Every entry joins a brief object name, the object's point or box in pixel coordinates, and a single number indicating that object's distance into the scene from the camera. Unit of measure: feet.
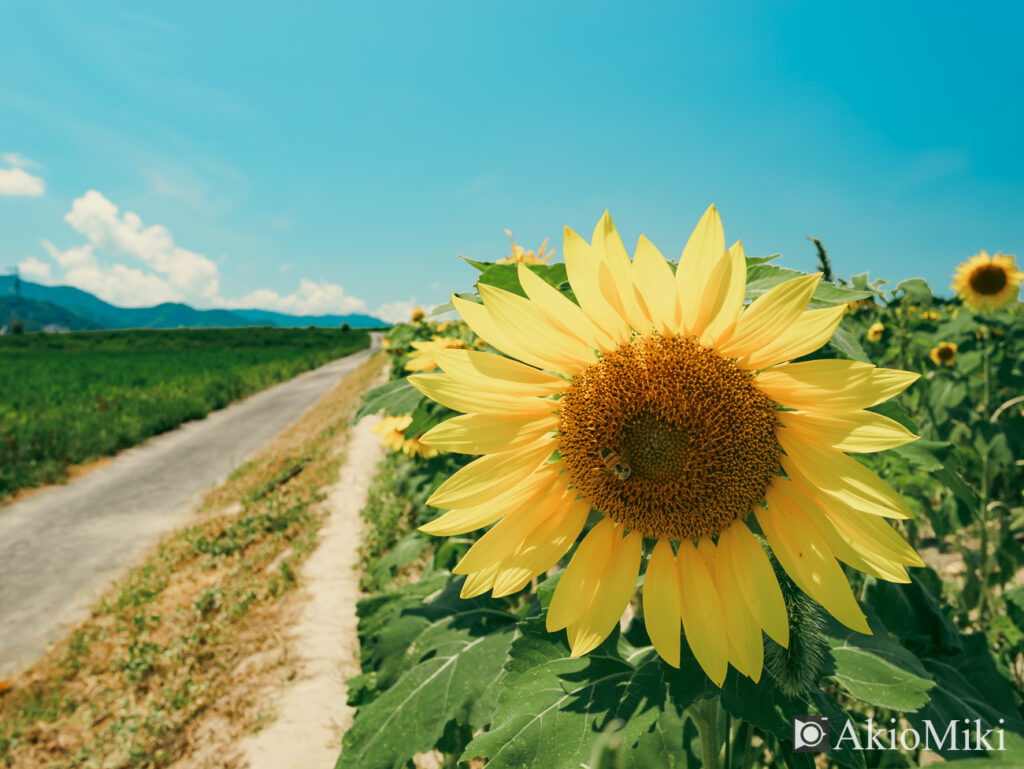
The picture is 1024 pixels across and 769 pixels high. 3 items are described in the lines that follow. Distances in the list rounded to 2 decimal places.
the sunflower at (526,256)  2.34
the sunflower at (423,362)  2.29
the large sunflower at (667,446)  1.09
